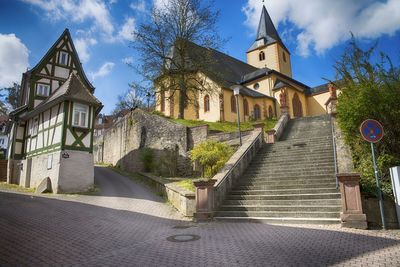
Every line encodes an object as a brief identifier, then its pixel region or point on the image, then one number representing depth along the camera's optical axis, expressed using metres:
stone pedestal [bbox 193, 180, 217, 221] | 9.37
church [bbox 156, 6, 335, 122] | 32.03
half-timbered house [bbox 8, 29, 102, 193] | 16.03
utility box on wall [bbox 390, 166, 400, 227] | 7.43
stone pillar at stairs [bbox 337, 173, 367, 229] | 7.45
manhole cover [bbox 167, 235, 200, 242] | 6.93
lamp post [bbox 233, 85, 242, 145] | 14.55
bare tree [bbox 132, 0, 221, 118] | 26.23
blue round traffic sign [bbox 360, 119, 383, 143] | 7.78
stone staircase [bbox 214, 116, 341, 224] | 8.70
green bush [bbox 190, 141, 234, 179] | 13.60
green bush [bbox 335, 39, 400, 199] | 8.77
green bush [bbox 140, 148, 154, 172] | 21.73
